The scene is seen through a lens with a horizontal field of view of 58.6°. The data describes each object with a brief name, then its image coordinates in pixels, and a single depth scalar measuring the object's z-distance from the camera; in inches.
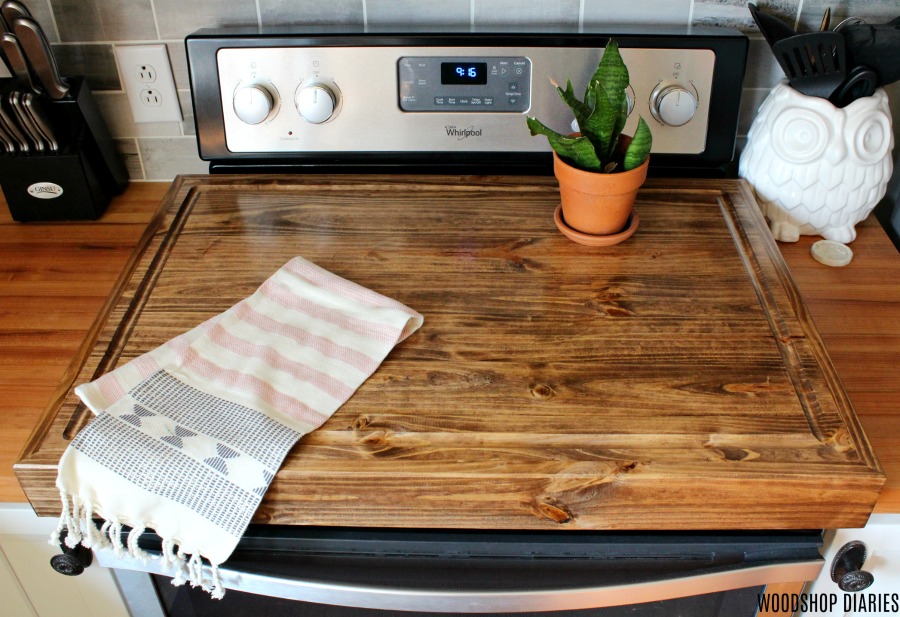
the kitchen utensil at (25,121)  37.4
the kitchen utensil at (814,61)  35.8
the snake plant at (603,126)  33.1
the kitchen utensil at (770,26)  37.7
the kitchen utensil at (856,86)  35.6
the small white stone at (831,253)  37.8
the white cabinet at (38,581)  29.8
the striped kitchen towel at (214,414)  26.0
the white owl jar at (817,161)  36.5
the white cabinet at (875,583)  29.2
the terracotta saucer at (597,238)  36.1
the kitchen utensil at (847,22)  37.7
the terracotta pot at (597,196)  34.2
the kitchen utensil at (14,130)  37.6
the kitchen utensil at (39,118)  37.4
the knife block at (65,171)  39.4
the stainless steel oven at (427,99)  38.5
